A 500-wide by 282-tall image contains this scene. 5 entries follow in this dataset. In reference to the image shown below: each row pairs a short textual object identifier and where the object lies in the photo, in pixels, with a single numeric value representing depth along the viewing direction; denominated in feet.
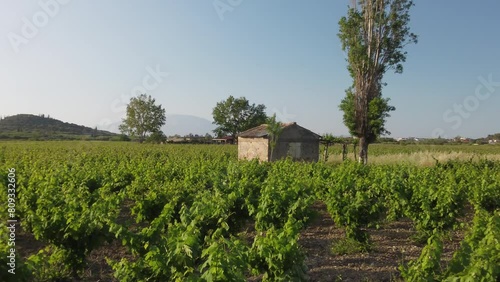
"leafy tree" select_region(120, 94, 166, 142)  242.99
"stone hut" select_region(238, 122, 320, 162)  80.89
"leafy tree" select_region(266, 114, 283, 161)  79.38
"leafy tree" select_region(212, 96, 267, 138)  243.81
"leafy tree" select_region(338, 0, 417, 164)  74.59
